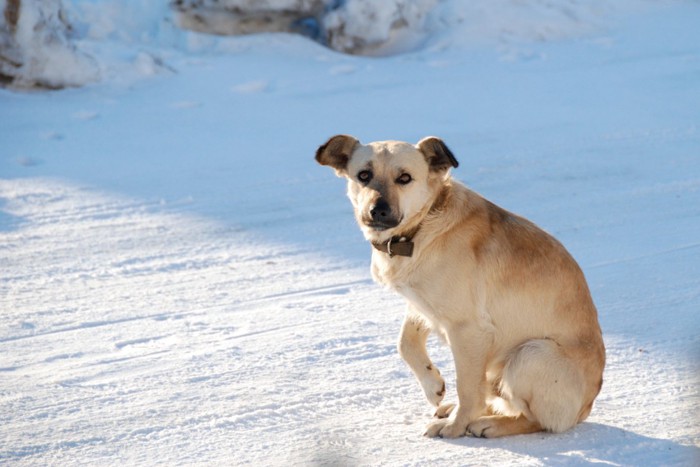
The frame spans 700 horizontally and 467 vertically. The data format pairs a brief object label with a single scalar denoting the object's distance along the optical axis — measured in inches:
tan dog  335.3
